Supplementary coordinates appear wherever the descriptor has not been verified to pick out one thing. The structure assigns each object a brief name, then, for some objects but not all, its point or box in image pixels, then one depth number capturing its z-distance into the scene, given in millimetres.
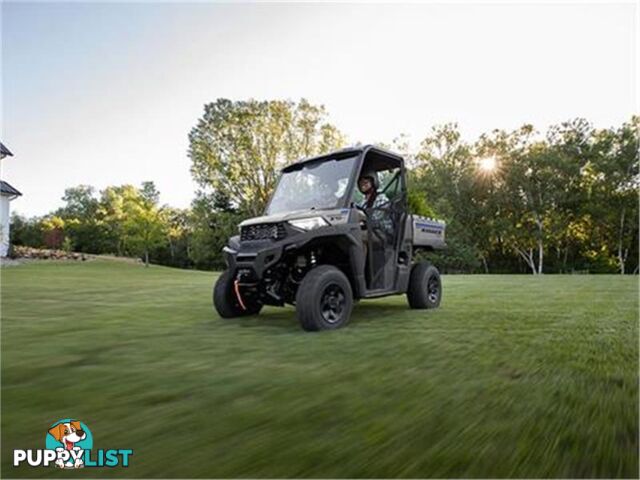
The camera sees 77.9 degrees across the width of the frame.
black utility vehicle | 4352
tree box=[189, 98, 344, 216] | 31078
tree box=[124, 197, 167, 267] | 34469
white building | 26578
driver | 5270
